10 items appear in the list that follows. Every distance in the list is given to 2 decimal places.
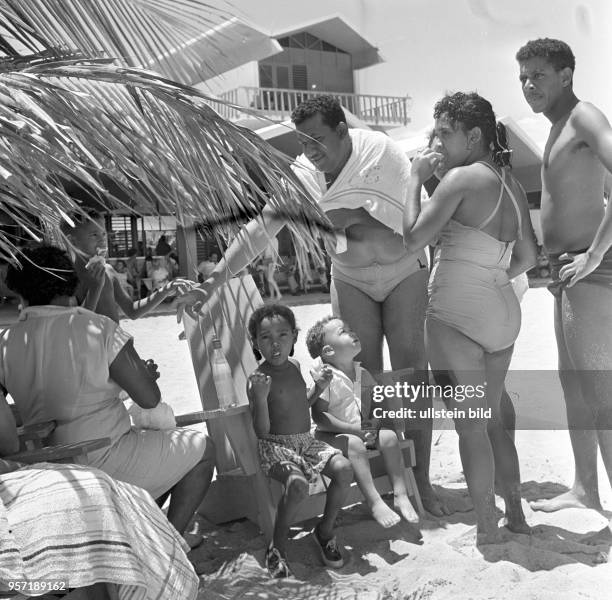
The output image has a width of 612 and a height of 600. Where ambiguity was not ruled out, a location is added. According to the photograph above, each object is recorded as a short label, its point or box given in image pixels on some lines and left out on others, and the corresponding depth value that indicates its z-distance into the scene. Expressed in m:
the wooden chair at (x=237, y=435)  2.88
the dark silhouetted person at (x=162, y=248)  15.33
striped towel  1.88
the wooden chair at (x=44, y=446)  2.28
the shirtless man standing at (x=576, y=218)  2.76
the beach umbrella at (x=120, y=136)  2.06
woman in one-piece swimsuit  2.67
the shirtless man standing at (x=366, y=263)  3.16
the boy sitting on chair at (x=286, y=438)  2.73
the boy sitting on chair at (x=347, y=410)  3.00
